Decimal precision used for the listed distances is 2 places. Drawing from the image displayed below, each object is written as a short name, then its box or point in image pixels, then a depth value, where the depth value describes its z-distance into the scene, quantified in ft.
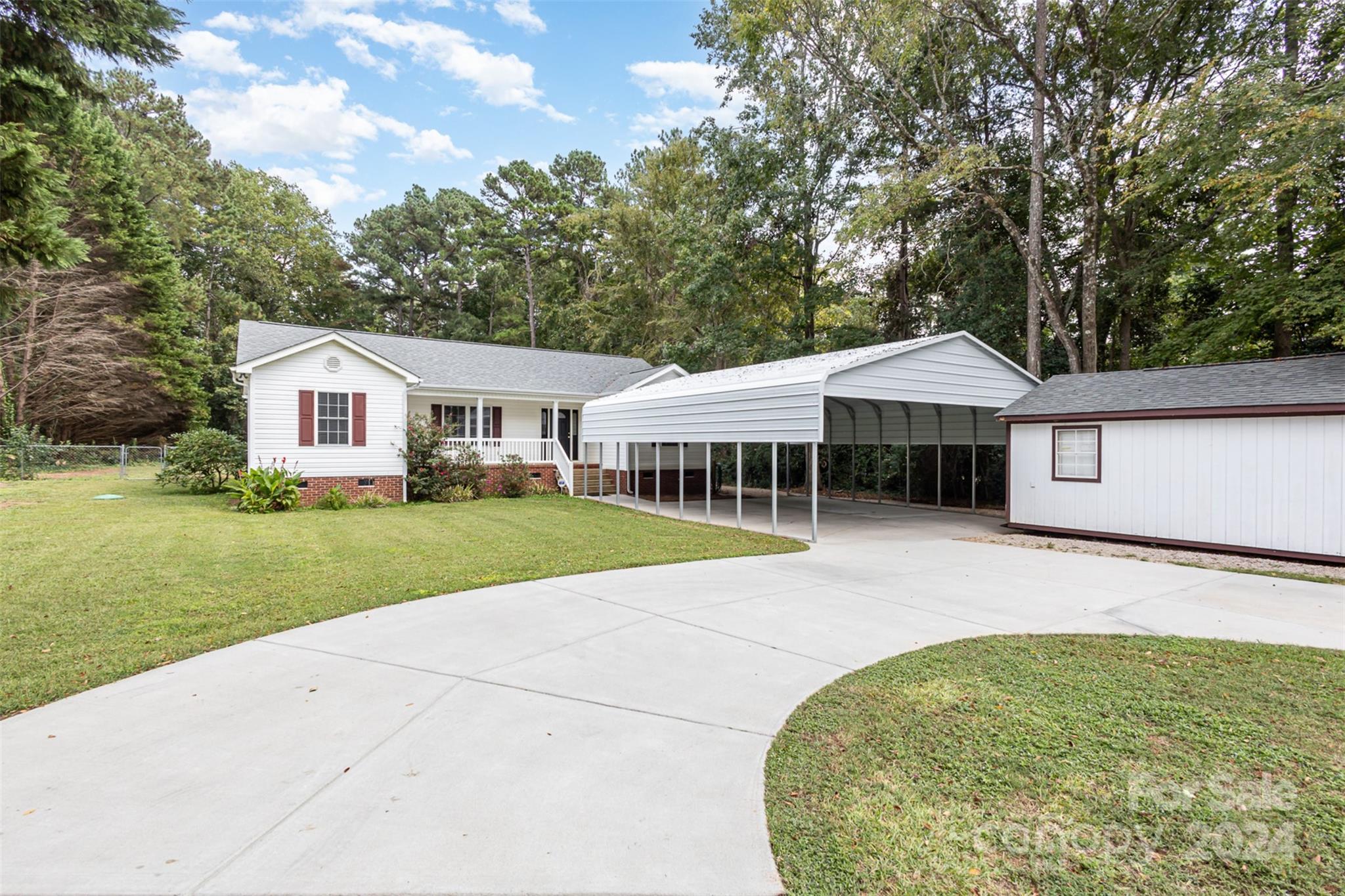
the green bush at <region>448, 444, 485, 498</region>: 52.49
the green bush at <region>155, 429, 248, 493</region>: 52.60
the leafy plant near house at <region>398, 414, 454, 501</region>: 50.80
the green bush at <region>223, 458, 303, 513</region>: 42.22
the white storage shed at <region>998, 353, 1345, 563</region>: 26.86
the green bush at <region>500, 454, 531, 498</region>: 54.95
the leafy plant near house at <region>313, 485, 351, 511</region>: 46.11
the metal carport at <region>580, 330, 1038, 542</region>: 33.58
